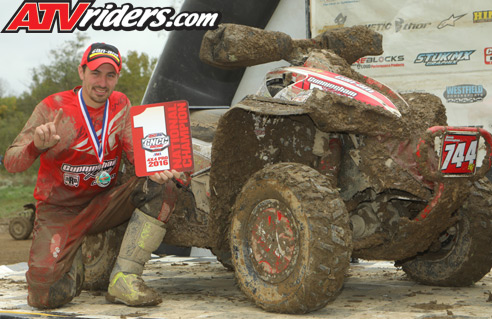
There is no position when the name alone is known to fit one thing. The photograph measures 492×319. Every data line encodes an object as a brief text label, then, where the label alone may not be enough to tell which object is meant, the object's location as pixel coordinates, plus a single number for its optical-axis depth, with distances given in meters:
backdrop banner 13.74
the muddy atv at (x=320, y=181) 7.14
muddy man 8.35
